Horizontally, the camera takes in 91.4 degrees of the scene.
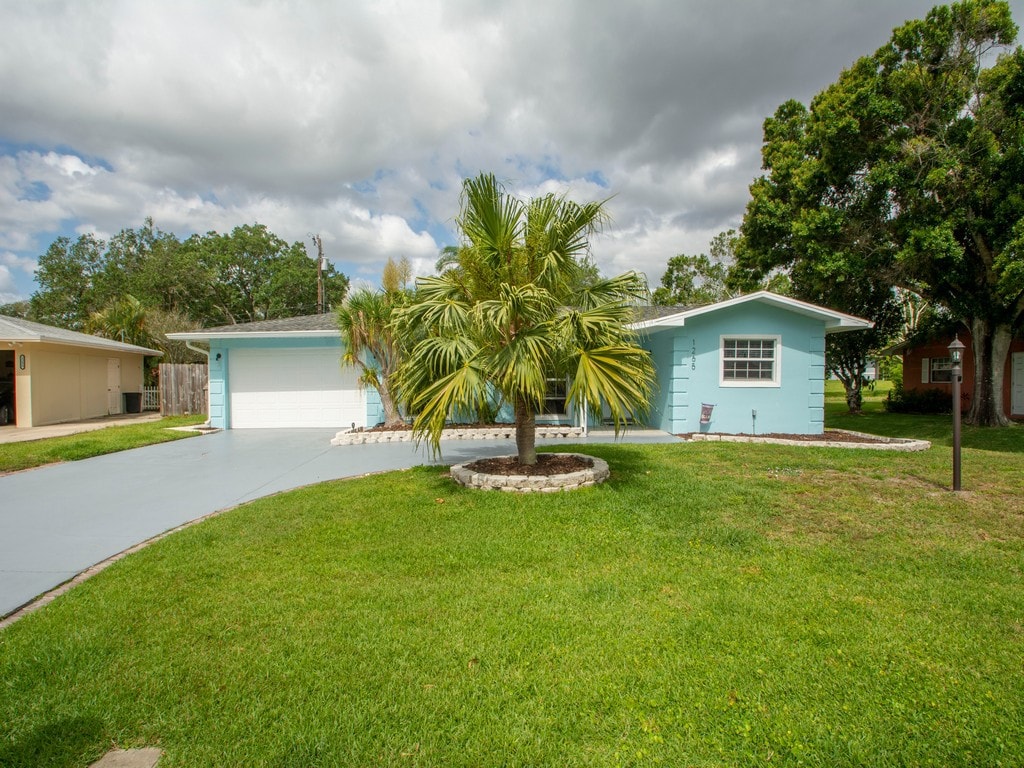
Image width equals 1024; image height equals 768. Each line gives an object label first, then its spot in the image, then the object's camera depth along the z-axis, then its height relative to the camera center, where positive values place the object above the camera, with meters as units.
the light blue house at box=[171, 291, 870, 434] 11.68 +0.37
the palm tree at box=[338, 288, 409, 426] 11.26 +1.15
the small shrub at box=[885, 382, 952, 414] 17.92 -0.87
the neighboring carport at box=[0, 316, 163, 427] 14.14 +0.19
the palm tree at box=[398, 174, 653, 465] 5.71 +0.71
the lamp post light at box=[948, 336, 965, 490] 6.19 -0.02
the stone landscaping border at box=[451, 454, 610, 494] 6.29 -1.31
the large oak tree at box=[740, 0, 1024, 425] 11.53 +4.96
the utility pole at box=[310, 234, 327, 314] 22.50 +5.40
